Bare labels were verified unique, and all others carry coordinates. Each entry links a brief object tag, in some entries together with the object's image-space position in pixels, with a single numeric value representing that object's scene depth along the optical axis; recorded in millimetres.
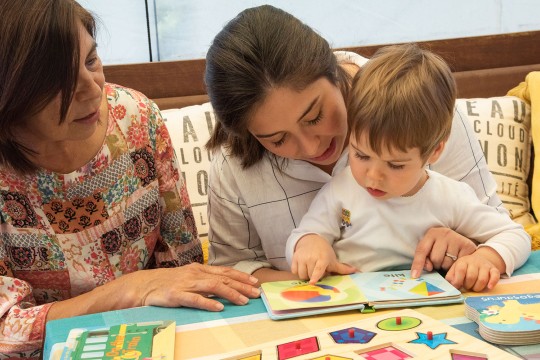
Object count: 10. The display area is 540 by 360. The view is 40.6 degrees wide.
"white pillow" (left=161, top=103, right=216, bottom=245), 2289
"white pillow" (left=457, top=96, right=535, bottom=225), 2412
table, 1097
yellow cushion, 2385
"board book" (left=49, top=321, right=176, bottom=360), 1051
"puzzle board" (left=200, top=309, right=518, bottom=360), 988
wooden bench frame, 2564
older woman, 1252
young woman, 1339
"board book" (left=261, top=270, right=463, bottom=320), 1175
